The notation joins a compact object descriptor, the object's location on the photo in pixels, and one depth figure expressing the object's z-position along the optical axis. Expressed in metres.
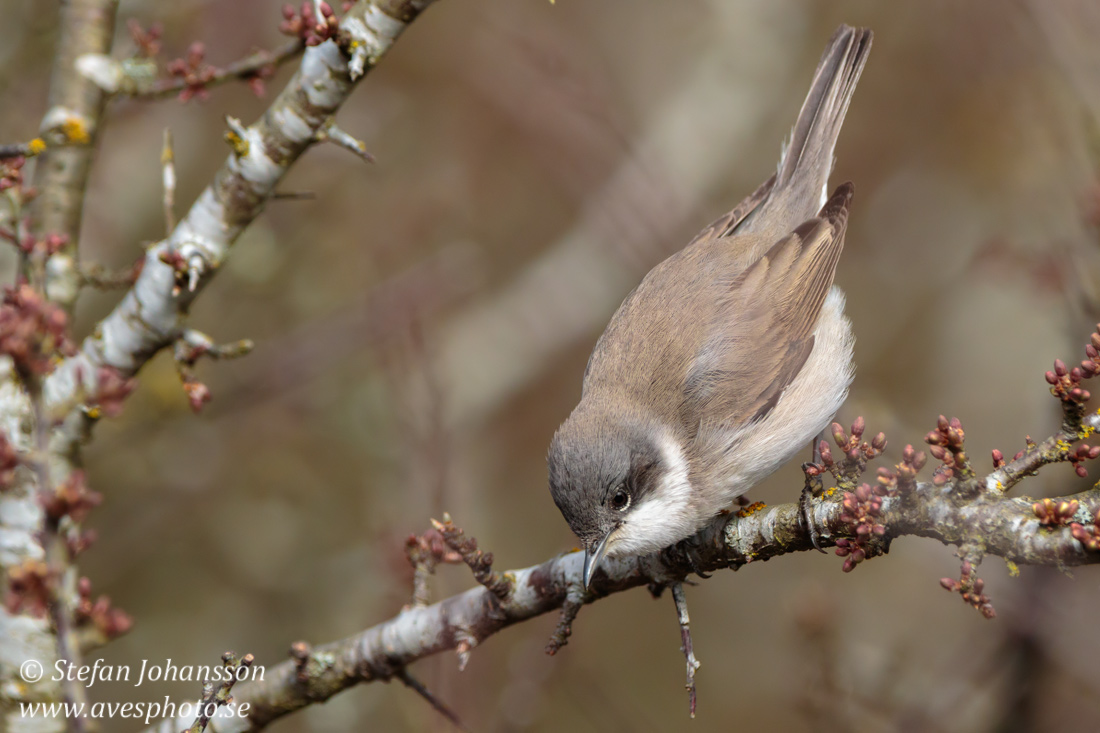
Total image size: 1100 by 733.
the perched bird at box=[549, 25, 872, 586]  6.91
